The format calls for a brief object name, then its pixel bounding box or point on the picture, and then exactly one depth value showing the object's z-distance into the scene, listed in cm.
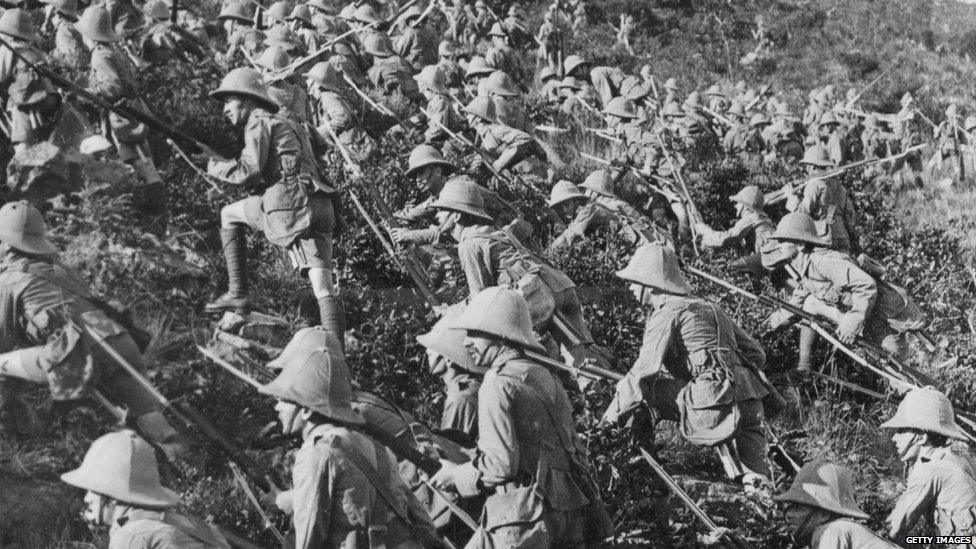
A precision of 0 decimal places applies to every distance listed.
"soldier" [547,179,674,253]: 1291
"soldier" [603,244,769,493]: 819
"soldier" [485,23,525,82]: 2048
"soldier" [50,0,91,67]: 1216
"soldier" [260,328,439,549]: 534
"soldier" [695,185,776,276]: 1384
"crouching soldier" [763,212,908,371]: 1112
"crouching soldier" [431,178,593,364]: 935
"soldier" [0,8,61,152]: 968
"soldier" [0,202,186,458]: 684
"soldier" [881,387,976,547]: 720
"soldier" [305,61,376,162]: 1380
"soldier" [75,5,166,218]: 1023
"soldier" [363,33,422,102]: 1733
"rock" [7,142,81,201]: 989
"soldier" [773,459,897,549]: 636
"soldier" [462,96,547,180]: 1429
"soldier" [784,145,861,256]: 1352
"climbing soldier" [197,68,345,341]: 866
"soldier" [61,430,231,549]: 494
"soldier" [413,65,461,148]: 1522
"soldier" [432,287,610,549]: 577
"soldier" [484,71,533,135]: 1523
